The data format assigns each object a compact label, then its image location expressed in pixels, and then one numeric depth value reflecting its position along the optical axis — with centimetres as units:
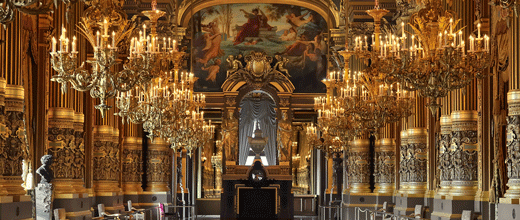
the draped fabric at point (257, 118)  3941
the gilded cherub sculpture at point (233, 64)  3719
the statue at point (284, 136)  3791
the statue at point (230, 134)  3731
